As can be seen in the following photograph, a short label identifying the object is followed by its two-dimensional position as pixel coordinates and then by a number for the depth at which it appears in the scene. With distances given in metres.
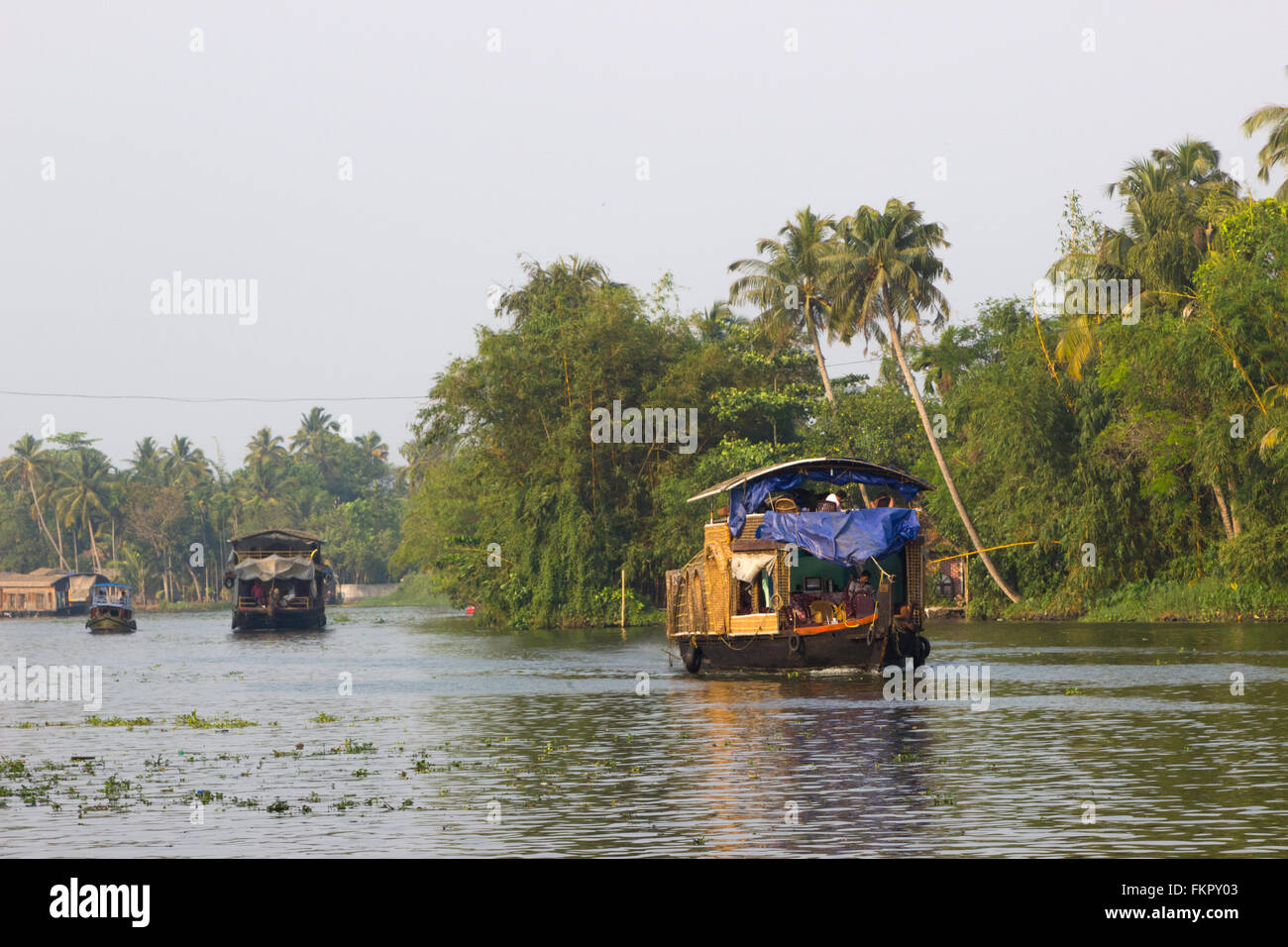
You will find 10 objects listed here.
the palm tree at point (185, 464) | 149.62
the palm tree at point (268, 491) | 143.12
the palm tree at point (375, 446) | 178.27
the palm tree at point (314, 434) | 165.88
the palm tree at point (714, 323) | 76.06
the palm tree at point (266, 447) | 162.38
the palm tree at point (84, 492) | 132.00
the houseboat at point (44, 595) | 118.06
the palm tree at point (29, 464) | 140.50
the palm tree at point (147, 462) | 149.00
